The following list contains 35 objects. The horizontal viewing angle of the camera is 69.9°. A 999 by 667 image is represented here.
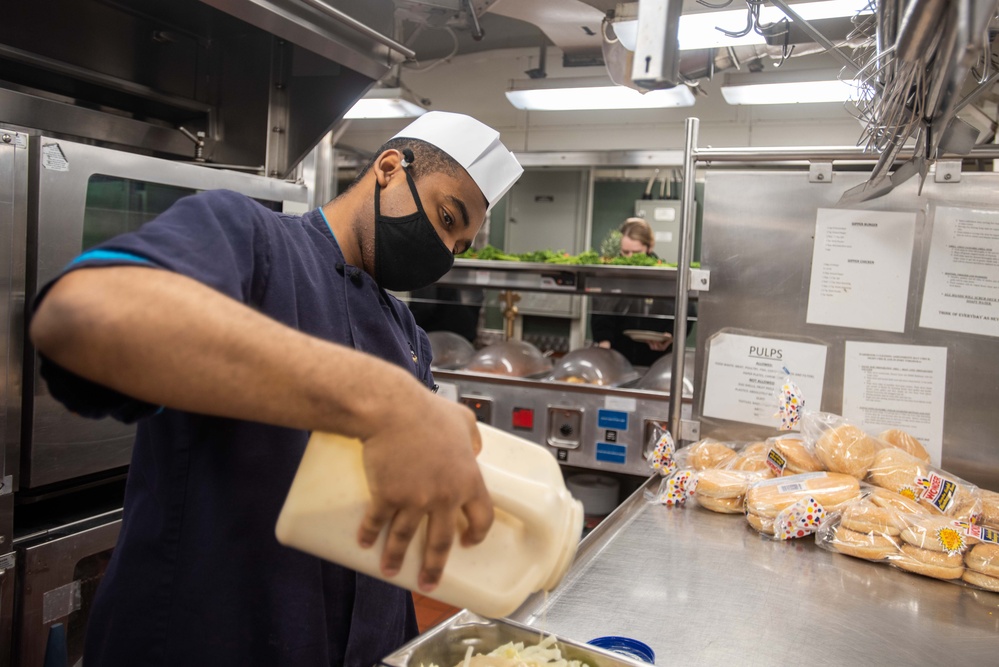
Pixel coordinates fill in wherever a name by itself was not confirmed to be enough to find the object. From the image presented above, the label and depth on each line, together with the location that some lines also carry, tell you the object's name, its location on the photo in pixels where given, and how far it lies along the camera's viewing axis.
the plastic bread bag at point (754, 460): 1.90
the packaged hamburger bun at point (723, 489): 1.82
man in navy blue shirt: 0.68
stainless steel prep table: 1.19
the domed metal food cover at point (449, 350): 3.78
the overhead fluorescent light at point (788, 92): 4.27
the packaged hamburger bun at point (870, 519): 1.57
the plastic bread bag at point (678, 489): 1.88
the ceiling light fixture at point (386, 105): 4.96
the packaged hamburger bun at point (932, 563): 1.50
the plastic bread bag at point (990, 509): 1.62
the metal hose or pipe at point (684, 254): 2.12
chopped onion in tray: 1.02
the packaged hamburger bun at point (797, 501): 1.66
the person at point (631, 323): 4.47
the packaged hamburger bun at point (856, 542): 1.56
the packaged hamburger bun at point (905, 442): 1.87
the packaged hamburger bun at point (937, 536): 1.51
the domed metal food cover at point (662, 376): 3.16
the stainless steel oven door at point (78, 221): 1.78
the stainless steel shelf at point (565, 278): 3.55
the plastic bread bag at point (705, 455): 1.98
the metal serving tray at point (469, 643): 1.01
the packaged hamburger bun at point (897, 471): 1.69
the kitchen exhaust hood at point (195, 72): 2.15
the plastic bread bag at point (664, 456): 2.04
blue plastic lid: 1.07
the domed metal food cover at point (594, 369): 3.33
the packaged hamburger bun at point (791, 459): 1.83
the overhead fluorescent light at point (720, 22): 2.39
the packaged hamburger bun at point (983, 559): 1.47
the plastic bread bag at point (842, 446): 1.77
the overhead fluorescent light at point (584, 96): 4.48
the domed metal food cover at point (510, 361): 3.45
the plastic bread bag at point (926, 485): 1.65
